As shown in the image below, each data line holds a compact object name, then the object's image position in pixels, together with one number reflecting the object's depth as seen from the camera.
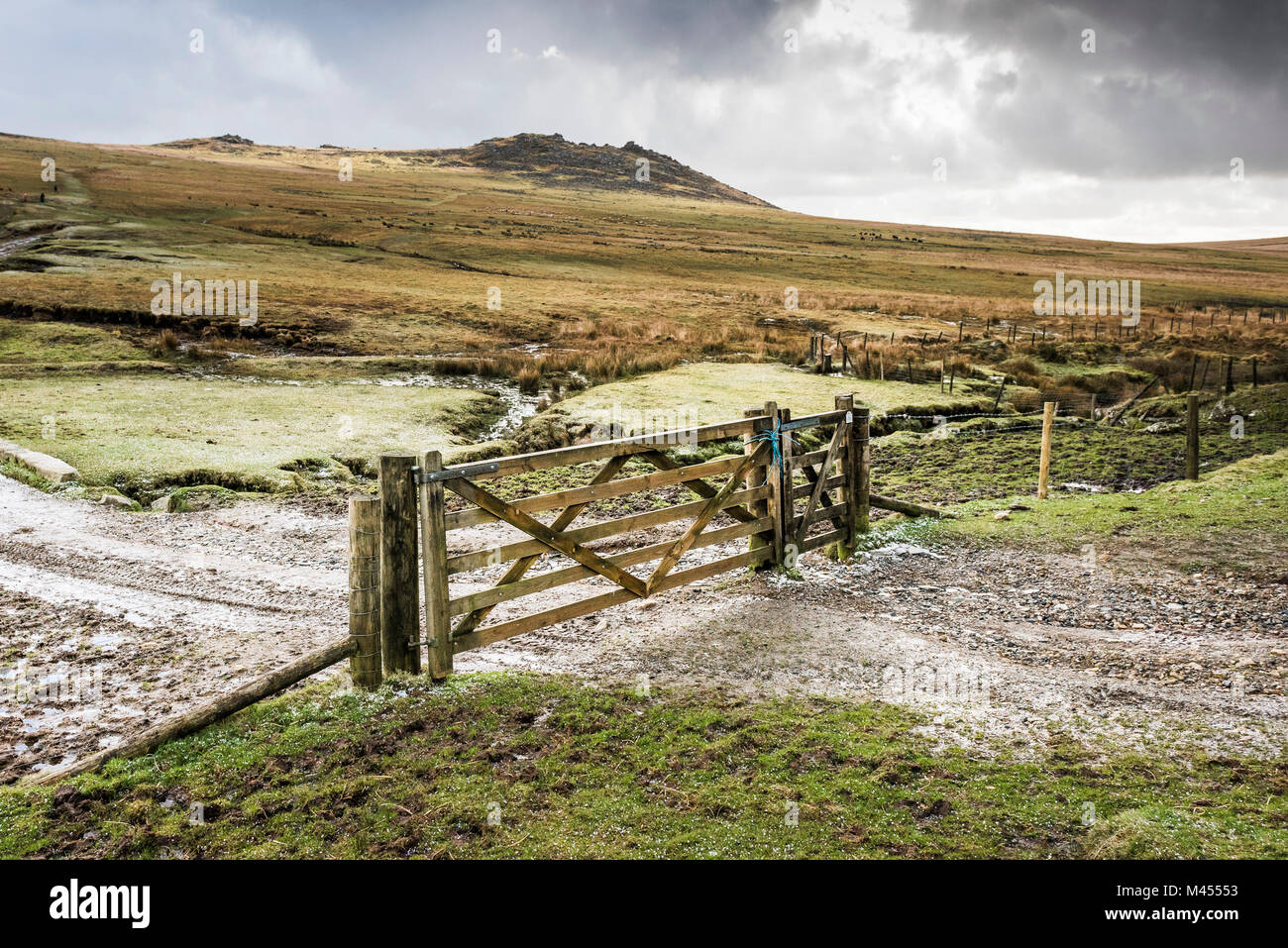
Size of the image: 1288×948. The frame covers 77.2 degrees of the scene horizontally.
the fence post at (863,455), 12.40
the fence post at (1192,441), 15.80
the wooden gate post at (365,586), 7.28
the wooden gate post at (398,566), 7.36
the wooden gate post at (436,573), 7.50
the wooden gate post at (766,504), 10.91
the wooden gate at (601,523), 7.51
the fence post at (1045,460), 15.62
